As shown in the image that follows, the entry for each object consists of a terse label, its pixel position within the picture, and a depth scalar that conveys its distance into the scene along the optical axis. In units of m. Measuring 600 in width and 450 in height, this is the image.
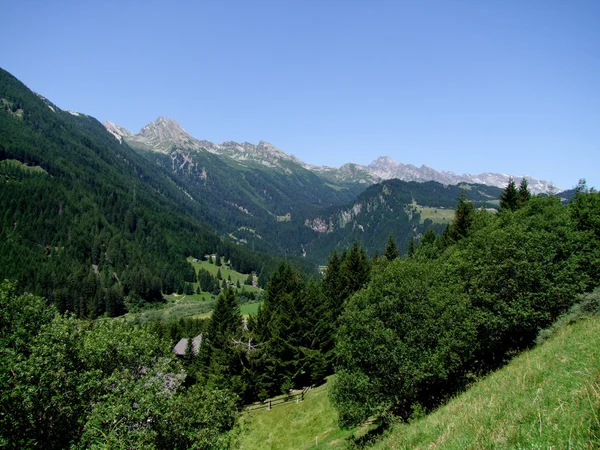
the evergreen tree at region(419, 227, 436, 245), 80.75
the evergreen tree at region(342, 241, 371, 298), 72.25
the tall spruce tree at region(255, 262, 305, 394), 56.71
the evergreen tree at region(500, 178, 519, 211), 68.81
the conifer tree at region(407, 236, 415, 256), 87.35
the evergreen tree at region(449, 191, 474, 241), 68.75
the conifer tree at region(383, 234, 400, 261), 83.62
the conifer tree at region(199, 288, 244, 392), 55.45
